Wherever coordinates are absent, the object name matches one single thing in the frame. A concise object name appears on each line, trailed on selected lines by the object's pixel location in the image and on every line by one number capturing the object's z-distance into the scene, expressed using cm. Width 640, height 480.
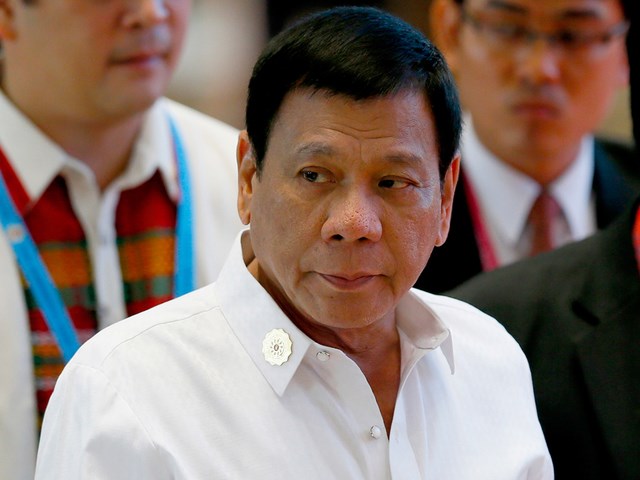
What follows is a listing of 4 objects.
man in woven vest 648
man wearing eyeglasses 782
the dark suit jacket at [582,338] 548
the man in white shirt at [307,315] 414
